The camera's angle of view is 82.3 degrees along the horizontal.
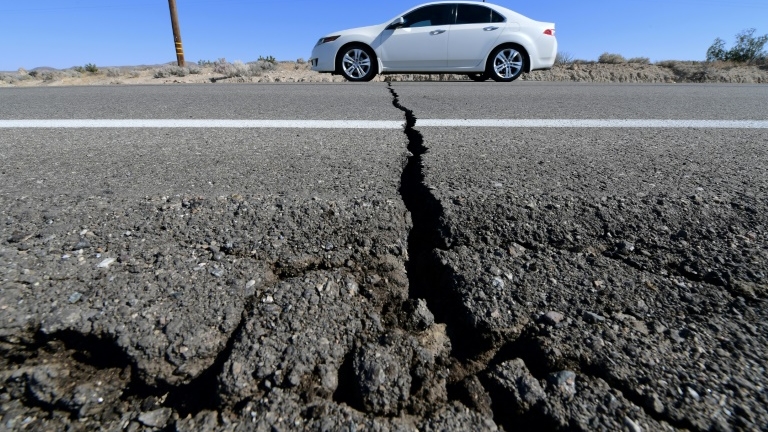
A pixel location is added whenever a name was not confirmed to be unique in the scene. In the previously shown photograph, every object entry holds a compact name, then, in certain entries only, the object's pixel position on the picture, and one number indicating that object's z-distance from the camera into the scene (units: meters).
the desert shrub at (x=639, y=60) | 16.83
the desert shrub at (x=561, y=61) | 15.59
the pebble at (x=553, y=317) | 1.12
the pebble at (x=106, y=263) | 1.31
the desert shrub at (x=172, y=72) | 12.97
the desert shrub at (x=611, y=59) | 16.64
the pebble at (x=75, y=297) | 1.16
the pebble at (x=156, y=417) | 0.90
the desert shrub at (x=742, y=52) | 19.80
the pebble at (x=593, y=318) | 1.11
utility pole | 15.09
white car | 7.68
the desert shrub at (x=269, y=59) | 17.00
